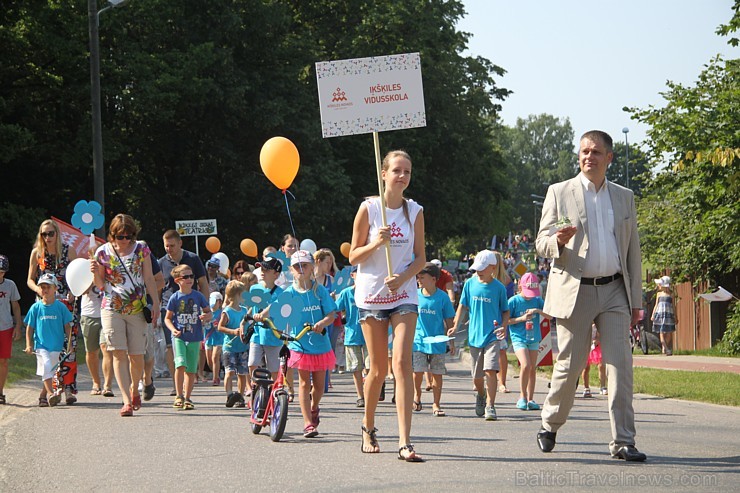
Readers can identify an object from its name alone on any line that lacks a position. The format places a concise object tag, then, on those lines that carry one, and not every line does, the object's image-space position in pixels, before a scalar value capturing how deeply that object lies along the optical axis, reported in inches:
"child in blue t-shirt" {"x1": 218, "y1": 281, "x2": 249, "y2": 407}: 499.2
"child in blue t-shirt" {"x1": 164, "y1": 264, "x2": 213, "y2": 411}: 482.3
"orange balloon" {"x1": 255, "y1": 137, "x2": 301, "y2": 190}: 499.5
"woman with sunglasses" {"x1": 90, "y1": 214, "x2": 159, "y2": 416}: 444.1
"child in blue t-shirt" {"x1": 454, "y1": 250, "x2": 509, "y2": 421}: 453.1
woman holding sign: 306.5
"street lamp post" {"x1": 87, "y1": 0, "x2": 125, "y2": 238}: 902.4
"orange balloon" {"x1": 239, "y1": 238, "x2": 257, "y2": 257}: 816.9
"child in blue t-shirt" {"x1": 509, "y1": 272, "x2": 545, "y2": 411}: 493.7
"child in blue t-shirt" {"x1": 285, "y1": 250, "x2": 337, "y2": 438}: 376.2
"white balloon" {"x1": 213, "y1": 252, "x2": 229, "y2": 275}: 780.6
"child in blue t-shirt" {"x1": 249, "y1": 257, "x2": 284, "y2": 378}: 437.4
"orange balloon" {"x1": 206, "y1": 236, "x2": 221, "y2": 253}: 967.6
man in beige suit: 305.6
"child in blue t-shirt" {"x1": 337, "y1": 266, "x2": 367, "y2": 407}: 523.5
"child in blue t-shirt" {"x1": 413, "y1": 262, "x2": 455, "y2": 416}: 470.9
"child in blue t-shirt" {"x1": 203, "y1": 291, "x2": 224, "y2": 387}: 616.1
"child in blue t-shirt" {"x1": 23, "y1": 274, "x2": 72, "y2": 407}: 502.3
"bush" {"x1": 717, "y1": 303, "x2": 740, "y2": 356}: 893.8
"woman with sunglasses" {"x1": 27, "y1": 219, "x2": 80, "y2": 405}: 507.2
